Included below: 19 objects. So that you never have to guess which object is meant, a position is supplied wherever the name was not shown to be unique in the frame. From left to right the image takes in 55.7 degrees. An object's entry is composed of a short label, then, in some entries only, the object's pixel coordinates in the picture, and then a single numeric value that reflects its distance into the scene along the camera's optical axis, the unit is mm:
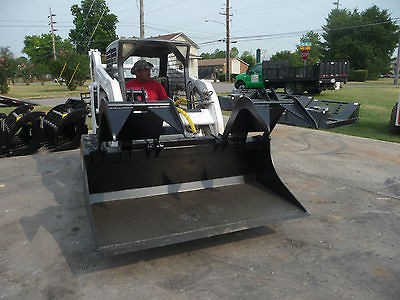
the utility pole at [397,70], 36250
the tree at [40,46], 67938
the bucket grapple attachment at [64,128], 7207
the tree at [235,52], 104625
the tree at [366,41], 53344
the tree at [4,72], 24828
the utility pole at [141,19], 24370
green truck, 19406
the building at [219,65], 72706
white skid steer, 3092
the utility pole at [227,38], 45562
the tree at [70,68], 29812
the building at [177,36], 49188
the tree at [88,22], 64562
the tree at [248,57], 81862
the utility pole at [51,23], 59719
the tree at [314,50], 54491
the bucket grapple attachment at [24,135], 6910
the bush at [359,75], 46562
